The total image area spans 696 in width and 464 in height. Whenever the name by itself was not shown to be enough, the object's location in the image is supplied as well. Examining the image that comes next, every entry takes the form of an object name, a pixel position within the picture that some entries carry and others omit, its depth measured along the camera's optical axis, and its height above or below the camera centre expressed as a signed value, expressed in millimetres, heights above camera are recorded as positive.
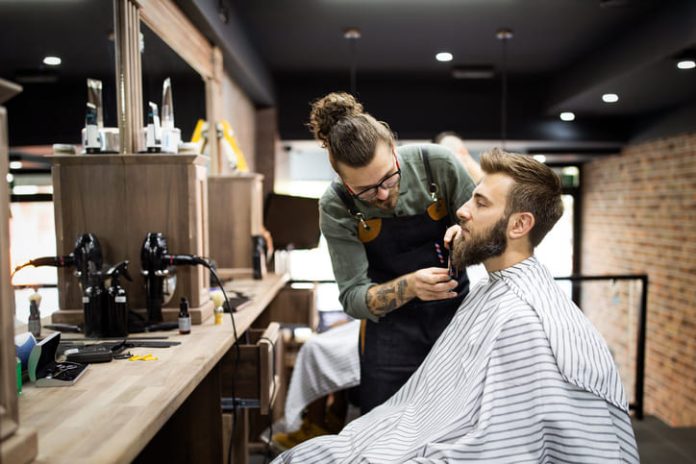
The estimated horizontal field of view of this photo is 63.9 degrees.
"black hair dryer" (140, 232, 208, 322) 1808 -207
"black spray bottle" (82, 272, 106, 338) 1645 -307
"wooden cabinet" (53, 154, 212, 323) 1803 -12
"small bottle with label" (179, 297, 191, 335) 1771 -360
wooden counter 932 -398
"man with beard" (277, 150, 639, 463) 1270 -422
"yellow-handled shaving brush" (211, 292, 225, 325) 1962 -366
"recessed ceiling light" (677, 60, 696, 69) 3520 +897
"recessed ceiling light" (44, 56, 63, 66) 1557 +417
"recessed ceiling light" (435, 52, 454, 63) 4551 +1226
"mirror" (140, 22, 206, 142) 2205 +576
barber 1756 -146
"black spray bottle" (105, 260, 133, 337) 1653 -303
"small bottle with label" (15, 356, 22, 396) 1168 -359
